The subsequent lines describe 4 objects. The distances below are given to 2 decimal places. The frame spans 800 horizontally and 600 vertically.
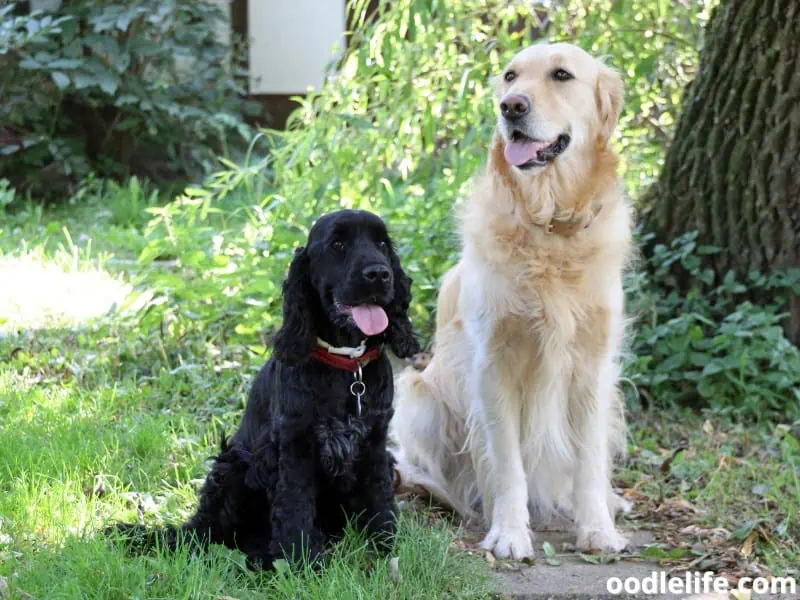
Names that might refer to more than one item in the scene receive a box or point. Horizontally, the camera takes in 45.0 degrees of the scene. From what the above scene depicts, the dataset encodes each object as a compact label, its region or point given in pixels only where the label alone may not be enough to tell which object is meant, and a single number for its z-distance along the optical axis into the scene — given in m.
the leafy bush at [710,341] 4.55
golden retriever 3.25
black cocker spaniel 2.85
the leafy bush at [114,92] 8.95
